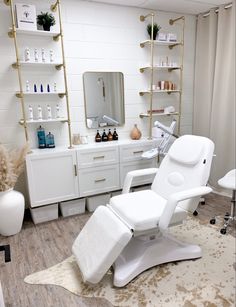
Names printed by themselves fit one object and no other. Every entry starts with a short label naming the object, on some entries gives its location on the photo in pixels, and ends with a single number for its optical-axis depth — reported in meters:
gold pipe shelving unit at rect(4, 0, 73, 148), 2.32
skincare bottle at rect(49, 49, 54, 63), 2.61
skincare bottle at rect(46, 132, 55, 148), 2.75
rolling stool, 2.25
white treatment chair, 1.65
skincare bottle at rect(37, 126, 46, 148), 2.72
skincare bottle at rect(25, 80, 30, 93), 2.59
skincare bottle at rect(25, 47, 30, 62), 2.49
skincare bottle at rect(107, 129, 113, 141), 3.10
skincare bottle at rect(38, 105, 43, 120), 2.67
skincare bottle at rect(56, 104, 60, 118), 2.81
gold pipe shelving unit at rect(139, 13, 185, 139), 3.10
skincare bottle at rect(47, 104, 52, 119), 2.73
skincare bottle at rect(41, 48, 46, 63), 2.57
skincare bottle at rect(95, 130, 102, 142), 3.04
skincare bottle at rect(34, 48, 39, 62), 2.54
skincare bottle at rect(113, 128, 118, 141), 3.12
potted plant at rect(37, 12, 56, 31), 2.48
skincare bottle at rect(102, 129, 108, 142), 3.07
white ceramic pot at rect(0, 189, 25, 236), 2.29
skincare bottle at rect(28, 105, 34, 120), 2.63
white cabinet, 2.49
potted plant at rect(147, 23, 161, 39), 3.07
